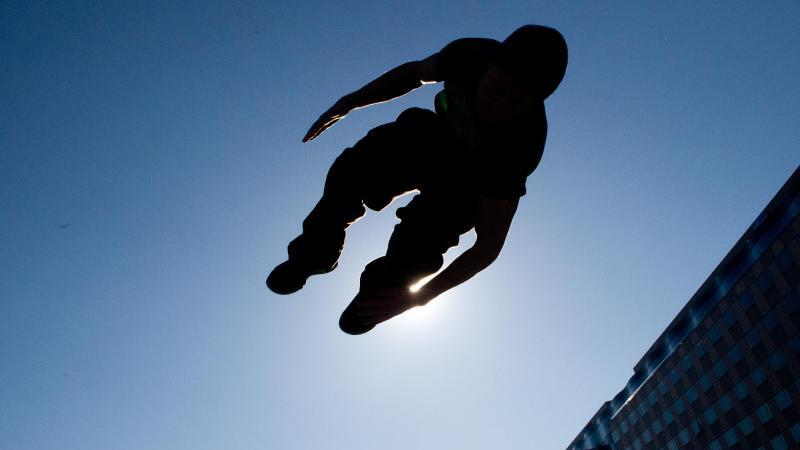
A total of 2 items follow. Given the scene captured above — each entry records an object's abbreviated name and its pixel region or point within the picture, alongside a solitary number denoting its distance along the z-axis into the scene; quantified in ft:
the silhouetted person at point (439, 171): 8.38
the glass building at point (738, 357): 140.46
